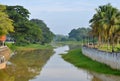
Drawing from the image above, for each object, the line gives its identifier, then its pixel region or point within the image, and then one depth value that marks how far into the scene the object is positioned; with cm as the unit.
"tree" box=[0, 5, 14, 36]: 5332
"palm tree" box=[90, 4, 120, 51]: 6103
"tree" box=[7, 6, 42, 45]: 10207
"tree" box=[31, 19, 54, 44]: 16025
